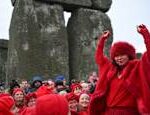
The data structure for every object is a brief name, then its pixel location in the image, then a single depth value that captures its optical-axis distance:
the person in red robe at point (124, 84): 5.36
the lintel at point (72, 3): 15.18
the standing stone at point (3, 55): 17.25
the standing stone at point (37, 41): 14.34
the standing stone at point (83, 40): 15.44
